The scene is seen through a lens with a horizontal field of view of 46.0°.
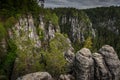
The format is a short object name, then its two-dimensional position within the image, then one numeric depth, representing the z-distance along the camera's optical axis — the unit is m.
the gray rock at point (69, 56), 36.37
